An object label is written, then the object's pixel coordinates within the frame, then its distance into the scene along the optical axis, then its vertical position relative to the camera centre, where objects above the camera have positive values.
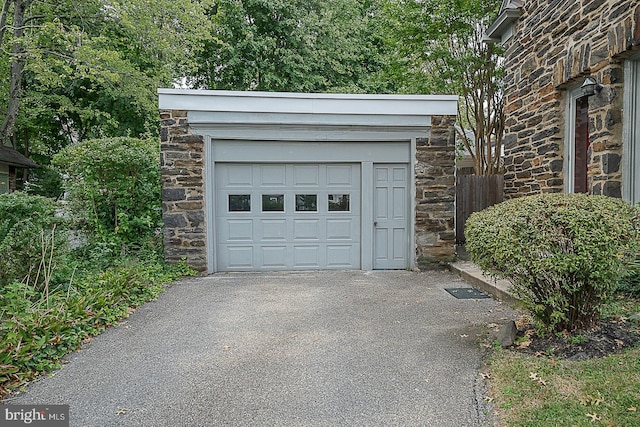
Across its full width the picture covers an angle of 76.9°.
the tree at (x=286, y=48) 12.93 +5.27
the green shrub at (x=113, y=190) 6.27 +0.29
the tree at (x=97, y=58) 9.36 +3.81
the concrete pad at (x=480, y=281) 4.73 -0.99
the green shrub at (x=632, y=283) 4.04 -0.79
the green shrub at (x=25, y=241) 4.57 -0.38
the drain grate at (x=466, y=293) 5.07 -1.13
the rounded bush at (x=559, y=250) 2.85 -0.31
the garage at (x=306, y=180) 6.44 +0.46
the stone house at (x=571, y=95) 4.43 +1.45
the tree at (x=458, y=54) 9.91 +3.92
